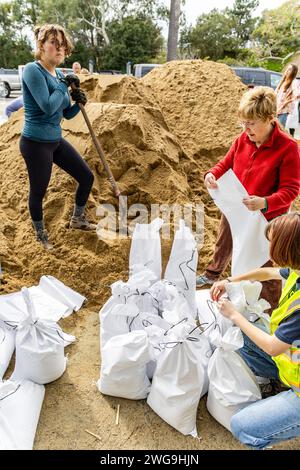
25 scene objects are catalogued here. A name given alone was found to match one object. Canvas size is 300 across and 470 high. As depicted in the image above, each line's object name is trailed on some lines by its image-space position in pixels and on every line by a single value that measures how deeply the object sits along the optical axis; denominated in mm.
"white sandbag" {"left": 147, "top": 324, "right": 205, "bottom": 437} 1655
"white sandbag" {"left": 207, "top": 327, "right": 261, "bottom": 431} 1644
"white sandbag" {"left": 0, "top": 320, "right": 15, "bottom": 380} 1985
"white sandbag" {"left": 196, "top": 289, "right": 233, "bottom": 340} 1948
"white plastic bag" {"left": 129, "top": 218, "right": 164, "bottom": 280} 2506
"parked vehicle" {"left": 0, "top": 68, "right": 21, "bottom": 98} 14036
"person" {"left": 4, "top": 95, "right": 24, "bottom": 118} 5105
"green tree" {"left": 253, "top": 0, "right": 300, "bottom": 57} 20156
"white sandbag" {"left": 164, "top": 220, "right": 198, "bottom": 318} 2467
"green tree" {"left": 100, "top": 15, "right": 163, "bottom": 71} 23297
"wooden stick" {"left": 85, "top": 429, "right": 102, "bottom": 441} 1640
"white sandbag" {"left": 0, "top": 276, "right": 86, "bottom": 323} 2379
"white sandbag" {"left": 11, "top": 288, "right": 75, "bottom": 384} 1816
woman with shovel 2346
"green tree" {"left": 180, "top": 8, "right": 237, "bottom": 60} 26000
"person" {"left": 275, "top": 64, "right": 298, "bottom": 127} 5242
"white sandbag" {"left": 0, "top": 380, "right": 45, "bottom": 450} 1538
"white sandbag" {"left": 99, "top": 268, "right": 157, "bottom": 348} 1990
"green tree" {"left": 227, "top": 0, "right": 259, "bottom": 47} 27781
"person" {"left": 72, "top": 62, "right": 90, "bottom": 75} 4972
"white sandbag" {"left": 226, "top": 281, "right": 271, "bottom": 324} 1772
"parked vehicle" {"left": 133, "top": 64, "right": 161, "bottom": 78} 10211
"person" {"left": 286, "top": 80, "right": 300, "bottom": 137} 6086
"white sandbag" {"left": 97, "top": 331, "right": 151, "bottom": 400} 1761
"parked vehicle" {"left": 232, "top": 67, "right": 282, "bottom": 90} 10328
